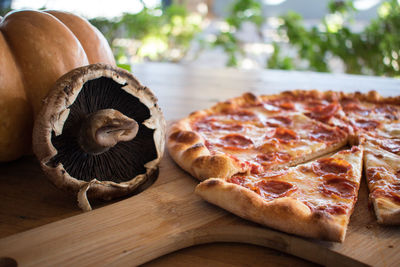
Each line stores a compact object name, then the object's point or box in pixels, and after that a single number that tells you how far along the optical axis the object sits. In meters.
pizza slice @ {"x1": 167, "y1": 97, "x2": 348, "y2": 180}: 0.47
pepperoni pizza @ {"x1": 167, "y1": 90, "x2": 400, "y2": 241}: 0.38
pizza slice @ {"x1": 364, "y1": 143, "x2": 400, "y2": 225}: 0.38
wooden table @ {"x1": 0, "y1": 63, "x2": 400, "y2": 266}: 0.37
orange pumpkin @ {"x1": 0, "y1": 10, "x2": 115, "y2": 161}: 0.42
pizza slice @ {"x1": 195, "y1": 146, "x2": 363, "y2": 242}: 0.36
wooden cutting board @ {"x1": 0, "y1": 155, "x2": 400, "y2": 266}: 0.34
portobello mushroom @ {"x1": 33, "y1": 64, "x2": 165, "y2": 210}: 0.38
